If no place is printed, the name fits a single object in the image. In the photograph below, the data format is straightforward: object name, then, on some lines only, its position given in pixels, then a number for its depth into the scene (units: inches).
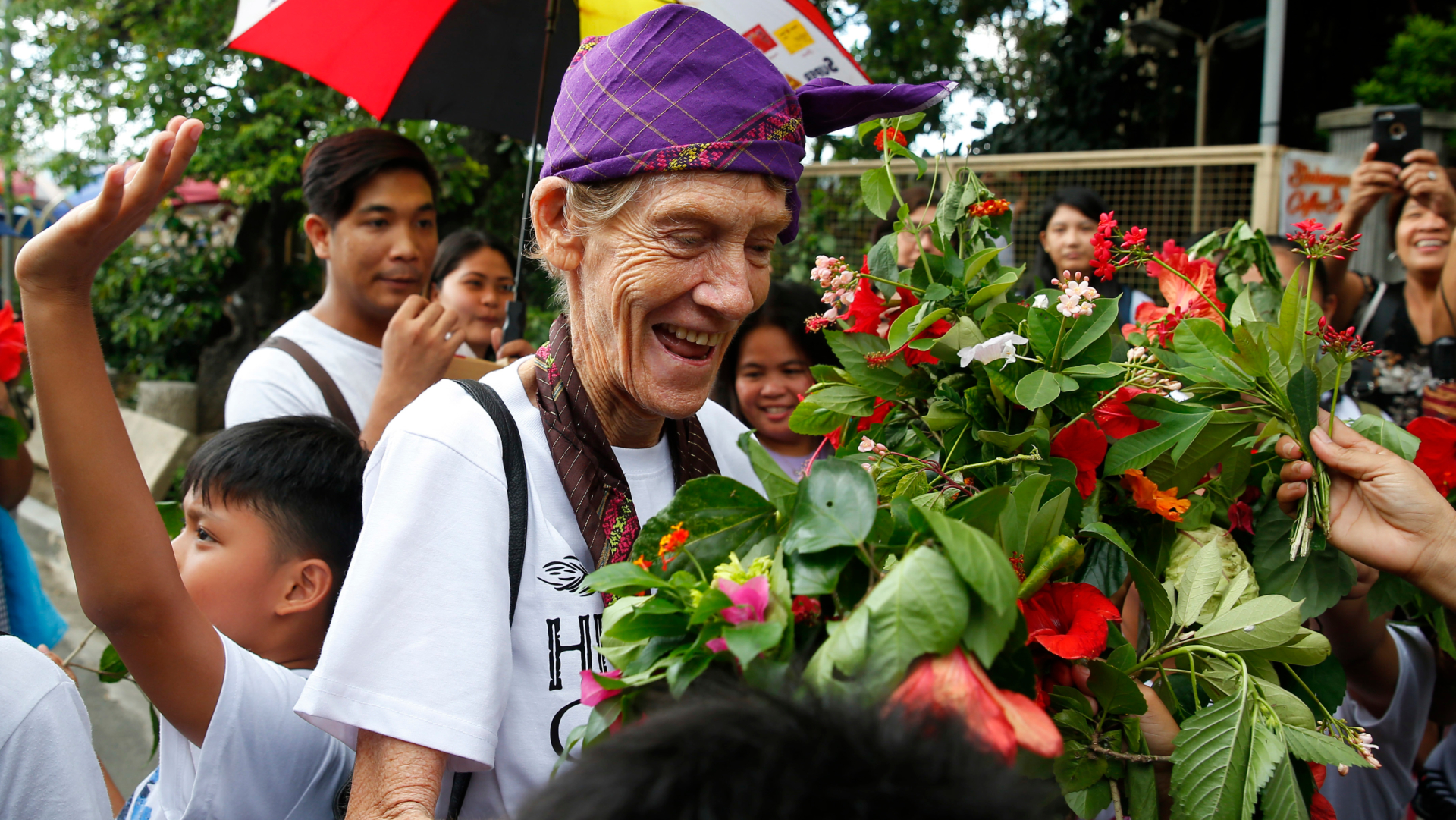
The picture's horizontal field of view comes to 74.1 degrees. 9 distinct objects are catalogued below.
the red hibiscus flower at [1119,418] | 52.6
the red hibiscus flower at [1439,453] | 59.2
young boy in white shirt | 47.9
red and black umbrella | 113.0
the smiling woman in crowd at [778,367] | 126.4
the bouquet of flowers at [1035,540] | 34.2
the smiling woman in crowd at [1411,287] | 126.0
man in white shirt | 99.0
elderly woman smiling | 47.3
